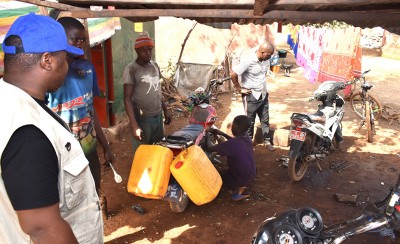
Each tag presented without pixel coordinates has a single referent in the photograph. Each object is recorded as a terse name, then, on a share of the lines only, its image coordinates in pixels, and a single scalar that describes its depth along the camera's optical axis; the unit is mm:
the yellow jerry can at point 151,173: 3350
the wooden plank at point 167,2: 2740
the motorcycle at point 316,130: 5074
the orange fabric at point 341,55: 9680
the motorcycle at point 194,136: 3725
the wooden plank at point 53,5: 2908
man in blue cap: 1275
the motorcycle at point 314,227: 2729
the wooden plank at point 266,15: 2695
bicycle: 6891
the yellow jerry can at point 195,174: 3369
